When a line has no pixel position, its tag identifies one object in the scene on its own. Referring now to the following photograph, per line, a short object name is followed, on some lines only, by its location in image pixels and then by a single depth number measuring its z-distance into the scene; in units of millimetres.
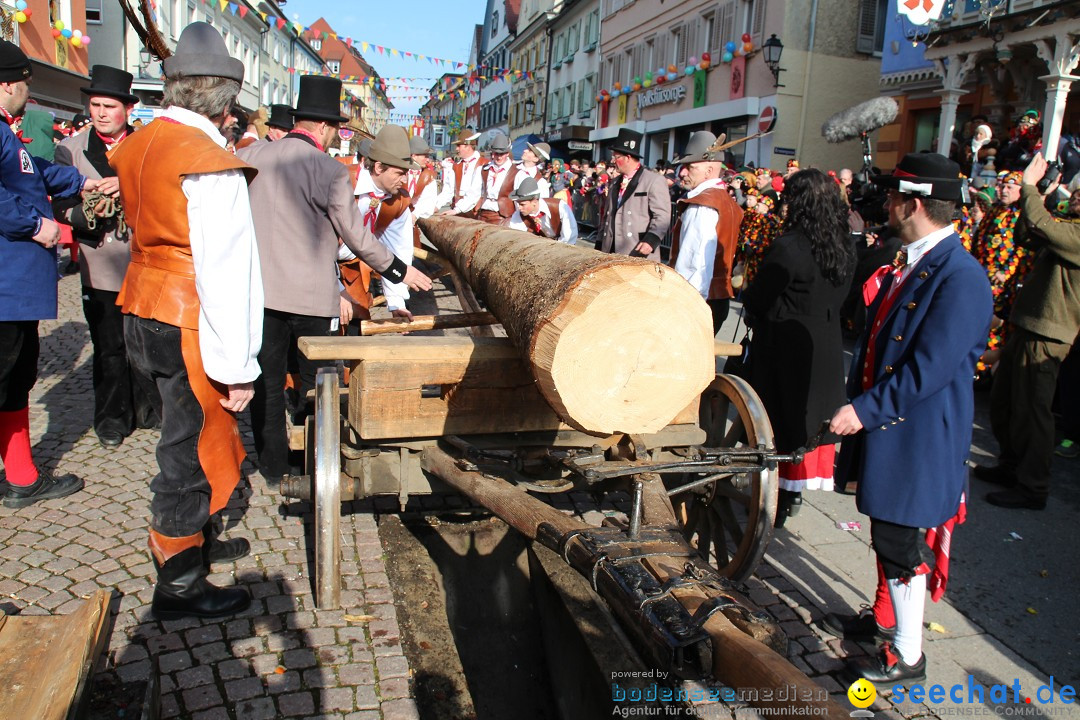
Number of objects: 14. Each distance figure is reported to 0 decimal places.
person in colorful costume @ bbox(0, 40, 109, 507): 3736
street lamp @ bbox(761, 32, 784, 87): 19622
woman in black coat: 3869
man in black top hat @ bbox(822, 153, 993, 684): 2758
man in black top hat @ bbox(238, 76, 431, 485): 4113
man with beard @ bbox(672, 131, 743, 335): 4945
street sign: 18484
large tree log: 2377
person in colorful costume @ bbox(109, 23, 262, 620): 2689
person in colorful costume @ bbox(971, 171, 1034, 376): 6477
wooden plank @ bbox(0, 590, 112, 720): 1890
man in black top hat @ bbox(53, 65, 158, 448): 4750
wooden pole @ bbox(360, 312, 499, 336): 3980
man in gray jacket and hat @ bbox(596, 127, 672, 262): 6547
